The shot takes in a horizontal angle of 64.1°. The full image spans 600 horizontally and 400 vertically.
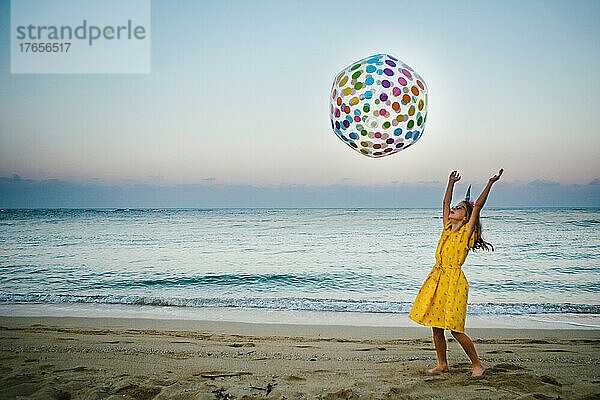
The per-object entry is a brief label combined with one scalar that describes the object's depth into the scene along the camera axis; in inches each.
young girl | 149.3
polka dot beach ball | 152.9
